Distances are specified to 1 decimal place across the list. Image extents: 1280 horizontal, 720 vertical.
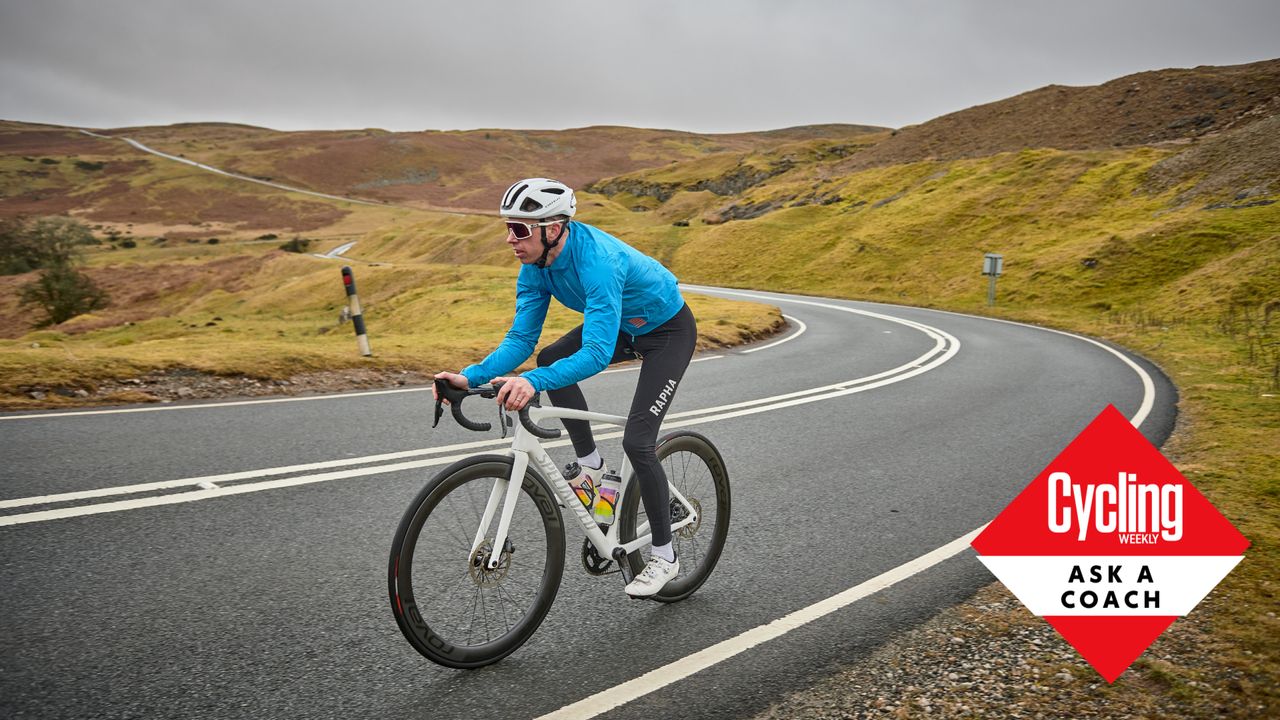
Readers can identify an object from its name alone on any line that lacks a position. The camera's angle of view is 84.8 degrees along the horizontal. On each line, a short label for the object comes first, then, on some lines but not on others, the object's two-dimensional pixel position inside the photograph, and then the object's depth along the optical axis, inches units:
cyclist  123.8
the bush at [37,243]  1763.0
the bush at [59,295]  1505.9
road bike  114.0
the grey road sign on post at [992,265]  1146.0
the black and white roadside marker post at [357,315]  422.3
